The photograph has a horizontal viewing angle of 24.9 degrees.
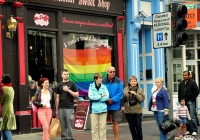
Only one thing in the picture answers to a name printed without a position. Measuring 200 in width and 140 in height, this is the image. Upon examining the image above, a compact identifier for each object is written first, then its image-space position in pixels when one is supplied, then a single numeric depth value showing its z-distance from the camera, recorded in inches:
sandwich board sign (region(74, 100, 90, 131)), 544.0
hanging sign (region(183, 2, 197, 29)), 713.6
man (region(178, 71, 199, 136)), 526.0
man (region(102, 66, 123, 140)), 427.5
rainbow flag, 601.3
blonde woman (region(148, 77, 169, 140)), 424.4
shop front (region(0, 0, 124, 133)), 535.2
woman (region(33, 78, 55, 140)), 427.8
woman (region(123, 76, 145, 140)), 424.6
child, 505.4
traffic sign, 446.3
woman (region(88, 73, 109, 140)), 416.2
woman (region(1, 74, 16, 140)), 397.4
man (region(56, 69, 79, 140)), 433.7
